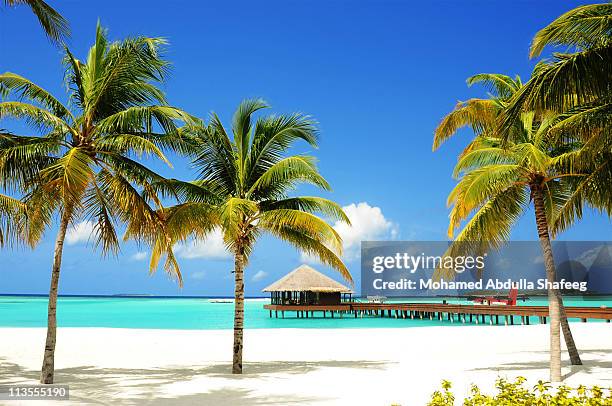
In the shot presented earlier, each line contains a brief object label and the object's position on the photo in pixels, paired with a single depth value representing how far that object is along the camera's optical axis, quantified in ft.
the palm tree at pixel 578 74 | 27.32
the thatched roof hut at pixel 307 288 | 148.77
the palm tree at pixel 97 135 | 33.78
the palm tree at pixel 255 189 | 41.75
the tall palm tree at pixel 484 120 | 41.22
